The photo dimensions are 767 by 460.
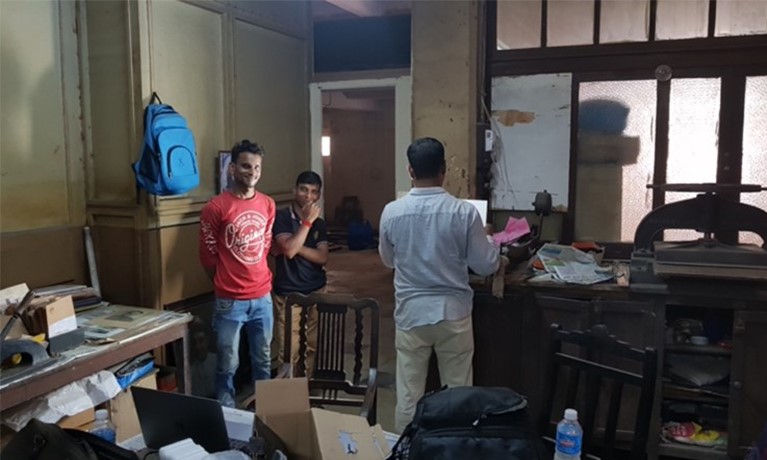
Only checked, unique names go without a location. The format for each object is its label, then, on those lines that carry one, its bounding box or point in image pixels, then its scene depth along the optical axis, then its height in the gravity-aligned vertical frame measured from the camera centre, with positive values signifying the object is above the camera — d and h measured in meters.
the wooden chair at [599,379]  1.72 -0.60
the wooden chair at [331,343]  2.41 -0.67
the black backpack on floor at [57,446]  1.34 -0.60
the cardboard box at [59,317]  2.25 -0.53
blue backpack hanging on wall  2.98 +0.08
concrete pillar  3.85 +0.57
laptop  1.53 -0.62
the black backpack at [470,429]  1.49 -0.63
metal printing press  2.49 -0.31
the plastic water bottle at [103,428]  1.65 -0.69
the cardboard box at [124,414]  2.58 -1.02
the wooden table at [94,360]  2.05 -0.70
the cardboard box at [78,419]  2.29 -0.93
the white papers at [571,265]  2.74 -0.43
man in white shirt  2.37 -0.36
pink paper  3.00 -0.29
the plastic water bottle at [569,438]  1.59 -0.67
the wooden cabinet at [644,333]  2.50 -0.68
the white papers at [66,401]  2.15 -0.83
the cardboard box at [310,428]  1.62 -0.69
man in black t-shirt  3.11 -0.38
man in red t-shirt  2.92 -0.40
